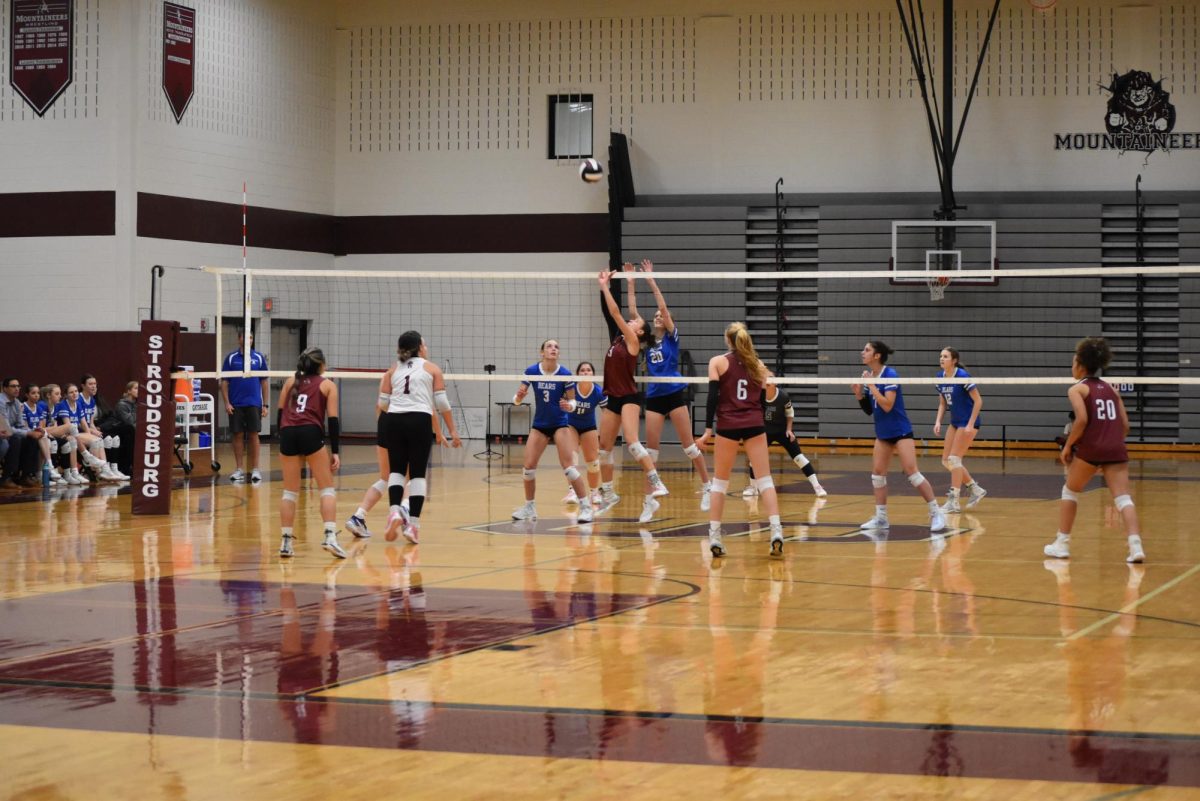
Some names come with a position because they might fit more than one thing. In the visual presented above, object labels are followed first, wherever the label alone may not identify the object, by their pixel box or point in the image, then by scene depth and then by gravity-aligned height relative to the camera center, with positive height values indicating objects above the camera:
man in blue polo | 18.75 -0.24
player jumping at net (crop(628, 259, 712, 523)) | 14.84 -0.12
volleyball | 24.62 +3.76
